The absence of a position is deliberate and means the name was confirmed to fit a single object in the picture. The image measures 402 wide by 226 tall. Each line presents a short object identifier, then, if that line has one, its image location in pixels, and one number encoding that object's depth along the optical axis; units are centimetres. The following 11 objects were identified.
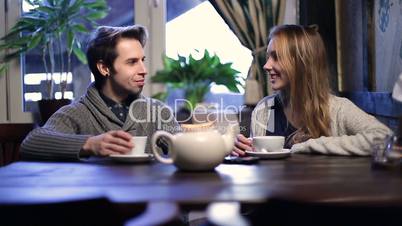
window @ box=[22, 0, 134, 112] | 312
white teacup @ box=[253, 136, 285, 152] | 141
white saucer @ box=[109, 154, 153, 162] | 132
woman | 177
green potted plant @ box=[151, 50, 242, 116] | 281
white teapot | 109
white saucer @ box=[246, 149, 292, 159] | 138
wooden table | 82
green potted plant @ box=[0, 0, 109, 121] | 283
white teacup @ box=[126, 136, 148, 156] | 136
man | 186
